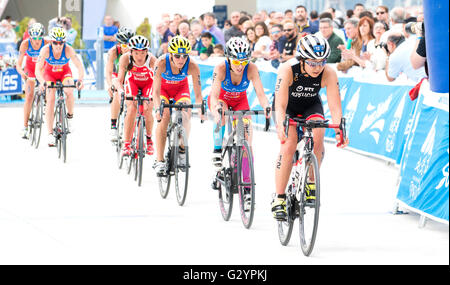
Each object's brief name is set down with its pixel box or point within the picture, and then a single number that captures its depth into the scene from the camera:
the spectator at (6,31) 25.39
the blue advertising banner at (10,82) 22.58
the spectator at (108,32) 25.73
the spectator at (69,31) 22.81
